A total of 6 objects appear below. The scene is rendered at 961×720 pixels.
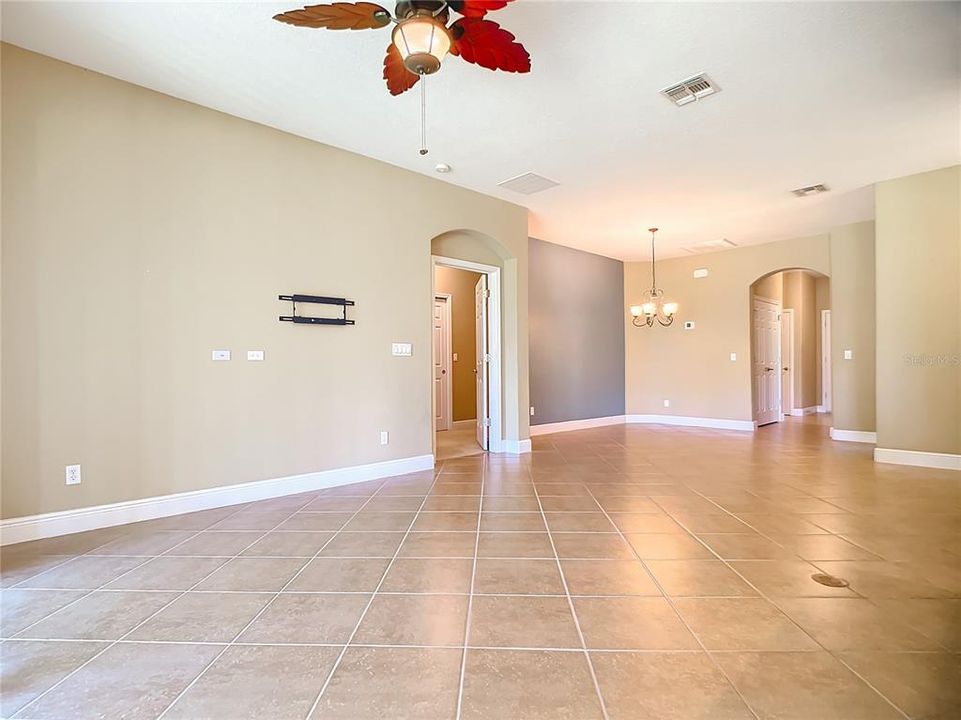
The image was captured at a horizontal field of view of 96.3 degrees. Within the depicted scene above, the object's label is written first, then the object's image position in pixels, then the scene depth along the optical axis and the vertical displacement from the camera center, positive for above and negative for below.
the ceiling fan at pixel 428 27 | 1.78 +1.44
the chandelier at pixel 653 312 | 7.25 +0.85
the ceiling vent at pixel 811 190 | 4.75 +1.88
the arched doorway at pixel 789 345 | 7.75 +0.24
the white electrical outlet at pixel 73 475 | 2.78 -0.68
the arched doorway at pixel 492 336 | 5.12 +0.33
